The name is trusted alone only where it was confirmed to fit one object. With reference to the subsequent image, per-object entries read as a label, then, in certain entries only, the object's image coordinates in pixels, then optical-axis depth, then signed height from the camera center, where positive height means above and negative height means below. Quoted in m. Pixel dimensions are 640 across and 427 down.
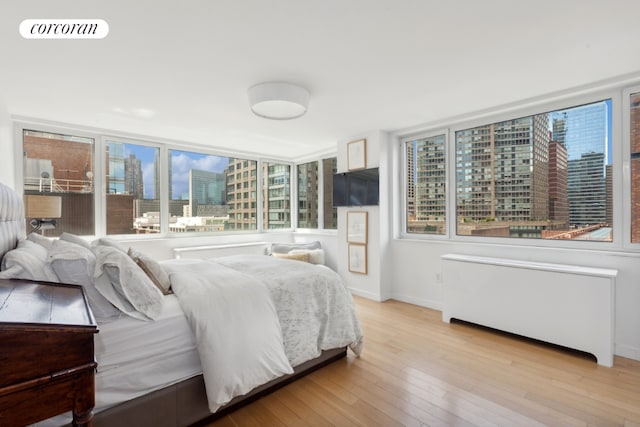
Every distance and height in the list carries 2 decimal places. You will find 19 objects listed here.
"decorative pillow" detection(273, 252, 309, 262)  4.81 -0.71
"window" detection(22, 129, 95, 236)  3.56 +0.49
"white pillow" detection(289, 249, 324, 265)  4.93 -0.71
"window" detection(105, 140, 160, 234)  4.07 +0.36
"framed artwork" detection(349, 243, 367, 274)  4.32 -0.68
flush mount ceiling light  2.53 +0.99
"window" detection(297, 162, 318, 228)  5.67 +0.34
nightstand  0.80 -0.43
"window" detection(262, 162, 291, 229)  5.86 +0.35
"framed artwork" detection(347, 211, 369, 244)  4.29 -0.21
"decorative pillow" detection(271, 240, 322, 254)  5.08 -0.59
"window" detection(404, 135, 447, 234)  3.93 +0.36
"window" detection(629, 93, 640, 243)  2.55 +0.40
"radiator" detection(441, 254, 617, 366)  2.45 -0.84
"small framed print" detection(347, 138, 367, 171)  4.26 +0.85
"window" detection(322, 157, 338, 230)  5.27 +0.35
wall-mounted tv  4.14 +0.36
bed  1.48 -0.68
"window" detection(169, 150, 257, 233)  4.69 +0.33
